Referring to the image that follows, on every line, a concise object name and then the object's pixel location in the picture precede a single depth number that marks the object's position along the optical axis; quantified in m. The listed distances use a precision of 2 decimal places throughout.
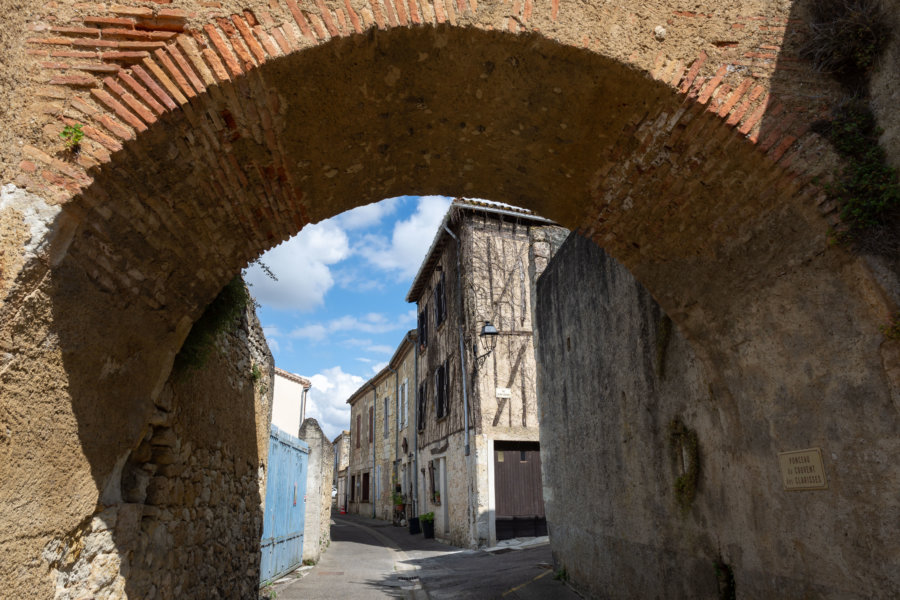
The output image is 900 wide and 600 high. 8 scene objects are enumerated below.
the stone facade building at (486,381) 13.55
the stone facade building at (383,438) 21.28
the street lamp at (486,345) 14.18
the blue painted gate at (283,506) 7.70
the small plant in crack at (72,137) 2.52
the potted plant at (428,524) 16.44
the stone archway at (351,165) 2.62
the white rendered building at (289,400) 22.41
